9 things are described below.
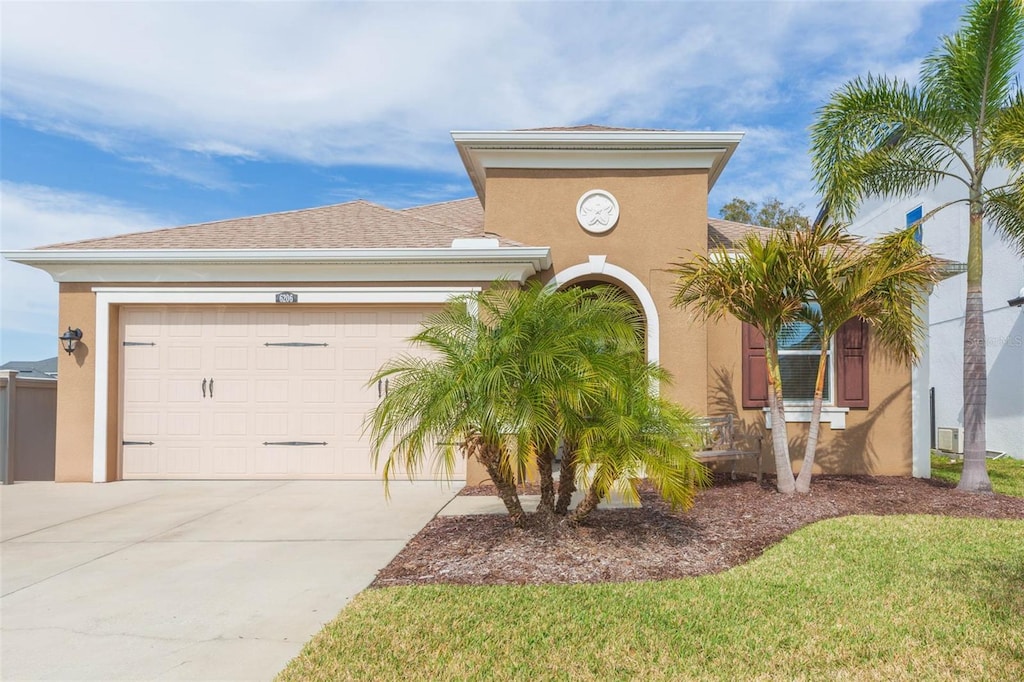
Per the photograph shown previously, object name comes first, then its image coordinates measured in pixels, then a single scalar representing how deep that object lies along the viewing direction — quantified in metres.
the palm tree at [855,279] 7.77
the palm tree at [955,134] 8.41
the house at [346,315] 9.48
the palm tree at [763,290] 7.86
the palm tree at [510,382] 5.25
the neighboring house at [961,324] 13.78
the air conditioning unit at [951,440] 14.55
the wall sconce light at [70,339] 9.41
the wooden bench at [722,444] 8.86
